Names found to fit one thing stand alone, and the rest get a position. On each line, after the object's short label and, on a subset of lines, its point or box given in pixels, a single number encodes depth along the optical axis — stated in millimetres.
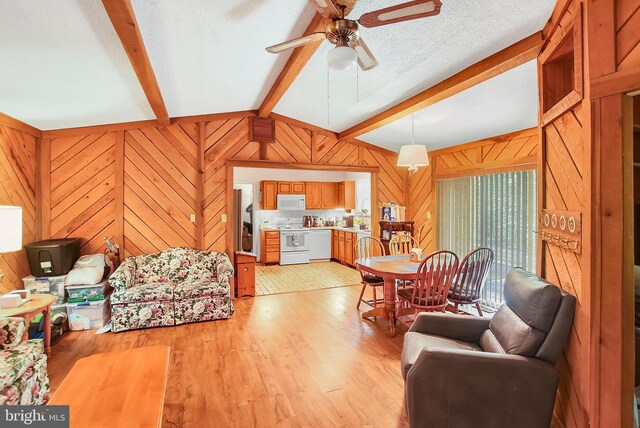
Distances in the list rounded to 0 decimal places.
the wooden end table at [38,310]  2596
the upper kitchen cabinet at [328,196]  8117
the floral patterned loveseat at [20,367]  1852
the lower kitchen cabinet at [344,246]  7055
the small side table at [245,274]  4762
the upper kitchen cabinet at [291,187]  7717
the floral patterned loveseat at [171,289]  3568
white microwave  7688
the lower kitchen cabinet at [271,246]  7398
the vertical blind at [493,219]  3877
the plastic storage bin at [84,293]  3547
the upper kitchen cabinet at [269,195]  7617
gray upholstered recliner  1663
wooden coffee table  1546
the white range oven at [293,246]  7457
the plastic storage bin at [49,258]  3479
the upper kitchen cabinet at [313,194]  7922
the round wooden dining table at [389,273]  3330
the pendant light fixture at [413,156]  3854
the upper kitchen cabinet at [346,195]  7980
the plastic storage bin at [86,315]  3551
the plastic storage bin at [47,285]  3402
